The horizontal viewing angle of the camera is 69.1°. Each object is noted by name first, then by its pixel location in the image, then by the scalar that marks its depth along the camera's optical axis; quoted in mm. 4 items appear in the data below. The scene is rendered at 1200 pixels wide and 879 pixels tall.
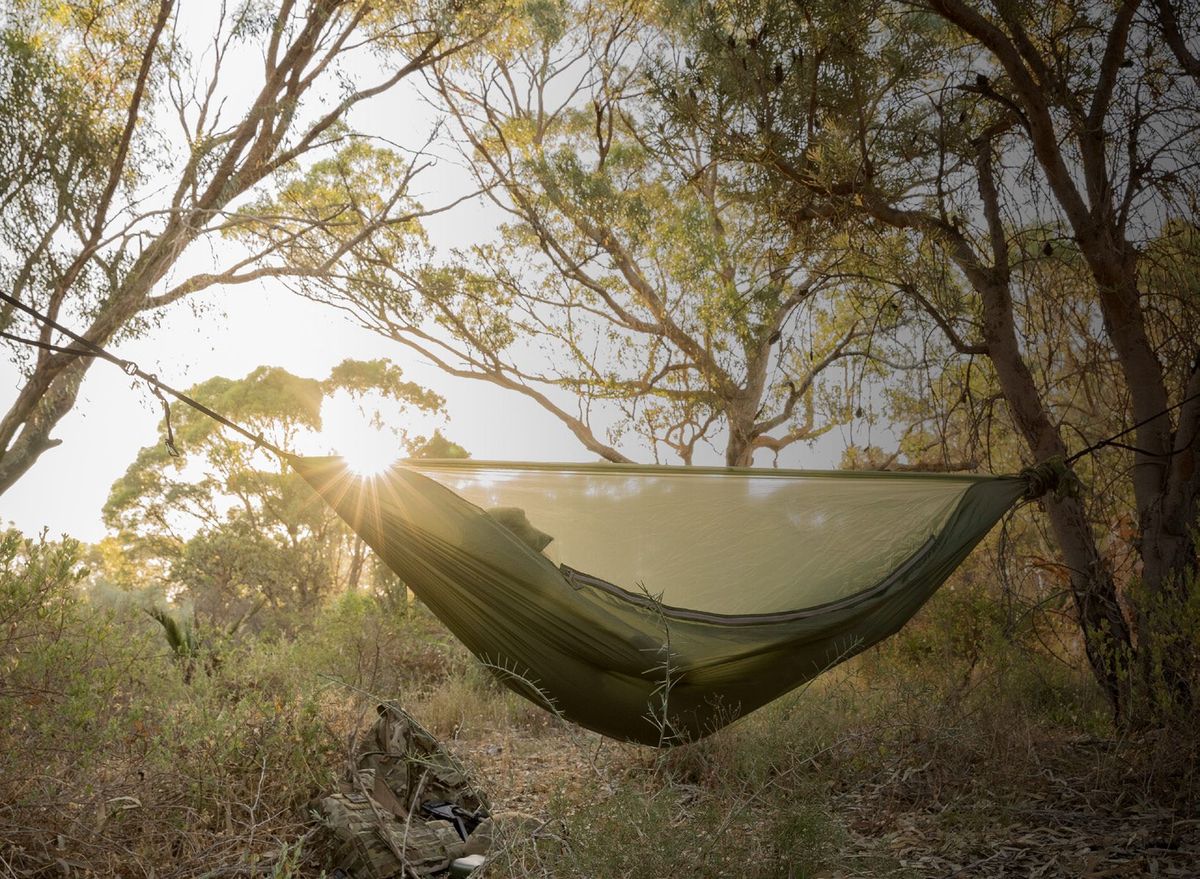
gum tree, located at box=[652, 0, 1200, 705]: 2572
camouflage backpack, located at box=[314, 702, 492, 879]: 1901
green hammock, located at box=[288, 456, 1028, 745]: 1994
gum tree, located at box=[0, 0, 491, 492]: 4754
